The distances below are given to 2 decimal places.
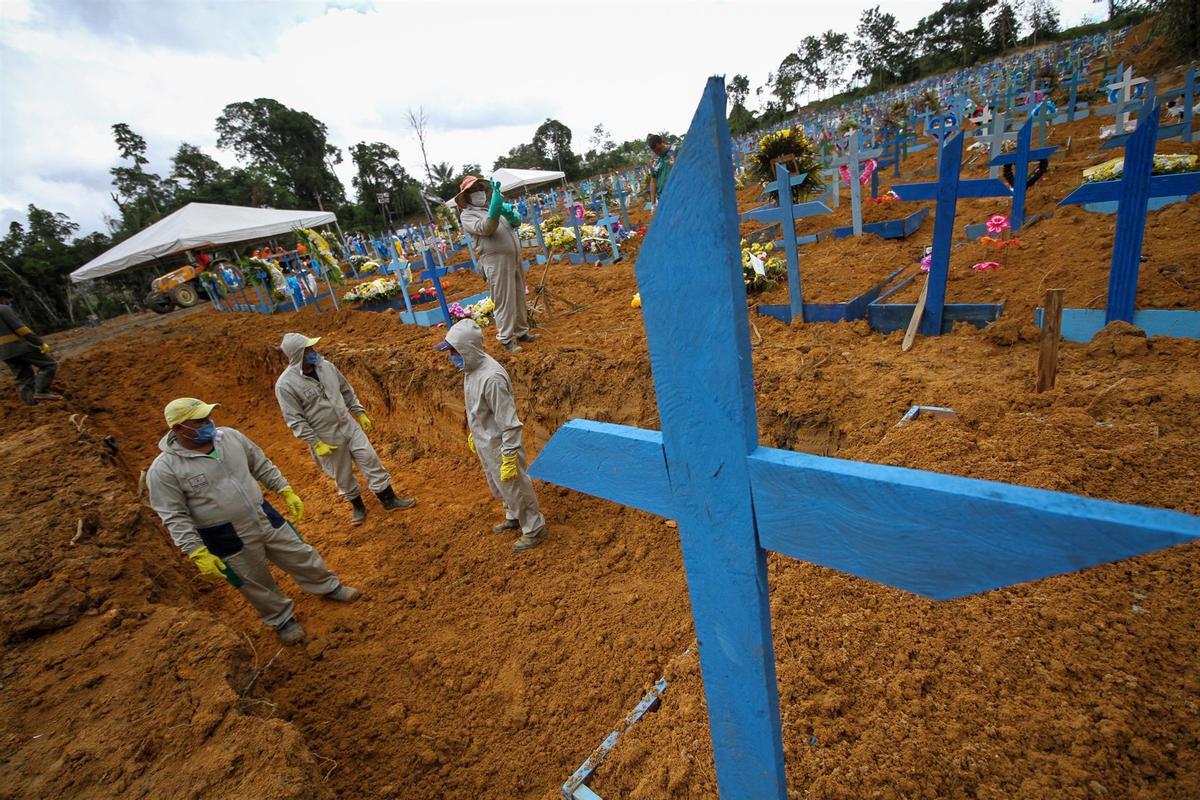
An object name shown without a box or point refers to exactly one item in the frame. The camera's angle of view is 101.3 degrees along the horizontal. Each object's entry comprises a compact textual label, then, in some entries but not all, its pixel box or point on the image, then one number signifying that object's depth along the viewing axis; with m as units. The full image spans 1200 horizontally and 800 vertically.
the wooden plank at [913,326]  4.15
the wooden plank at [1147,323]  3.14
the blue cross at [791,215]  5.03
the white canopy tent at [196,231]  17.47
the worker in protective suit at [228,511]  3.35
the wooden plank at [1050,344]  2.55
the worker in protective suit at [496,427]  4.13
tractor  19.75
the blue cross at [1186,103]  8.09
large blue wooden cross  0.59
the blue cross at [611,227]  10.68
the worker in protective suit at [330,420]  4.75
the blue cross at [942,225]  3.90
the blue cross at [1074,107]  13.73
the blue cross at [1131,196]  3.08
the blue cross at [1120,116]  8.89
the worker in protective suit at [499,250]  5.82
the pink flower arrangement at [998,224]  5.36
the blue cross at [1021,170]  5.61
